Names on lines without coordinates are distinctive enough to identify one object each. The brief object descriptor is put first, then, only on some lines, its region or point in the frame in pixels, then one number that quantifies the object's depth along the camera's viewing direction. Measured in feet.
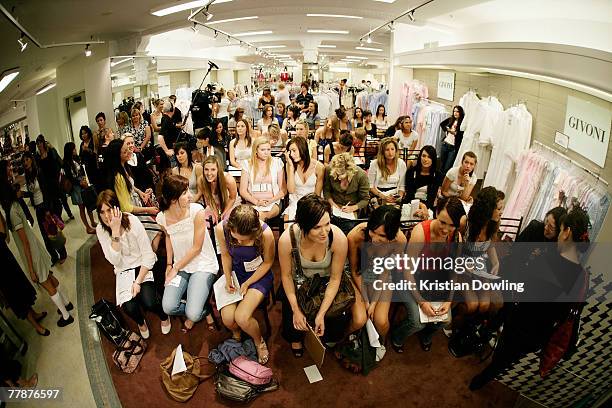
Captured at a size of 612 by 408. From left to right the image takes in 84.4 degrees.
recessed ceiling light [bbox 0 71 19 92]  10.68
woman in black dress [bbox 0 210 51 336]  9.00
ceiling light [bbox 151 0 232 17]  16.43
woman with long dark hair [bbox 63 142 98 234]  14.64
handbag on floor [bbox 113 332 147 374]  9.28
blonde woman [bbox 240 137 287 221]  13.16
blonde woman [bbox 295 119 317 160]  17.29
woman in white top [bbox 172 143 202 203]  13.53
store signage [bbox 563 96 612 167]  10.92
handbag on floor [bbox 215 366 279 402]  8.21
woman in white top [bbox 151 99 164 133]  23.12
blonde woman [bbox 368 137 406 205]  13.42
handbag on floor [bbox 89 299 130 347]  9.45
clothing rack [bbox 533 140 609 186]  11.18
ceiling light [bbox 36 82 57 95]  13.56
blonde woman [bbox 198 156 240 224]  11.70
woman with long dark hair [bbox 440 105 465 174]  19.88
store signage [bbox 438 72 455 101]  23.85
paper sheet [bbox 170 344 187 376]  8.46
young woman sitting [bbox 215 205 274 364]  8.86
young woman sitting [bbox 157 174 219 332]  9.53
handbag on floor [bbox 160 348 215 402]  8.43
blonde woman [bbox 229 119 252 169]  17.49
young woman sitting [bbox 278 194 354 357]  8.36
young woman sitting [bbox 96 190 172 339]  9.34
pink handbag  8.46
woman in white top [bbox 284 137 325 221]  12.67
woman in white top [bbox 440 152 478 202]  12.72
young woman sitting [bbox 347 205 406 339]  8.26
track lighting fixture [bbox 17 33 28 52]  9.91
